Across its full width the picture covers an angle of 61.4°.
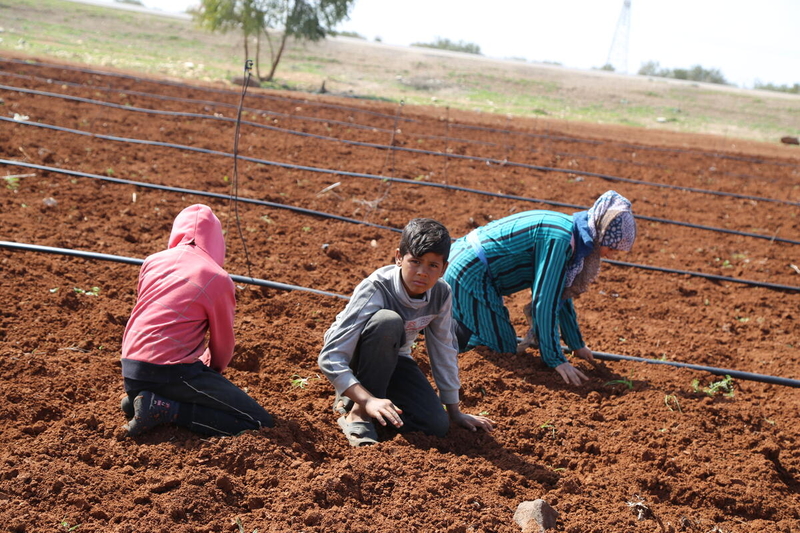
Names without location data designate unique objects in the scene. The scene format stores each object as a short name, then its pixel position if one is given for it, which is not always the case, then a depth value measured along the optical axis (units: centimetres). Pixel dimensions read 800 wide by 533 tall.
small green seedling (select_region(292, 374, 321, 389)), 326
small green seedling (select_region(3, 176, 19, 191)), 541
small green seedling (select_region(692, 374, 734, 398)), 375
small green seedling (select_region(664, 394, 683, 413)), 345
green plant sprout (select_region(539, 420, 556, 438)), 314
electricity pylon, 4975
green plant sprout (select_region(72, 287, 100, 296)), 391
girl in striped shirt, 341
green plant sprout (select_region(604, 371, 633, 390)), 363
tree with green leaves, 1909
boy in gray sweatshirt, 255
